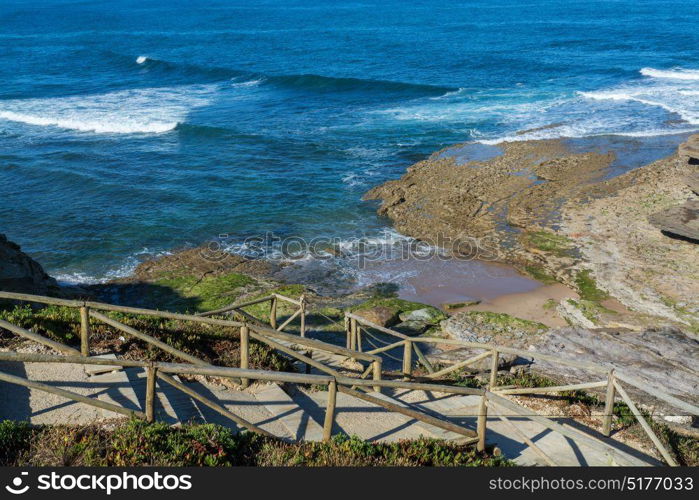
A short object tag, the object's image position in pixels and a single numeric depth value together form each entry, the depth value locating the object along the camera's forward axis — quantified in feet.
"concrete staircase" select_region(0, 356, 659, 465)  25.21
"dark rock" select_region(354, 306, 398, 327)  60.18
